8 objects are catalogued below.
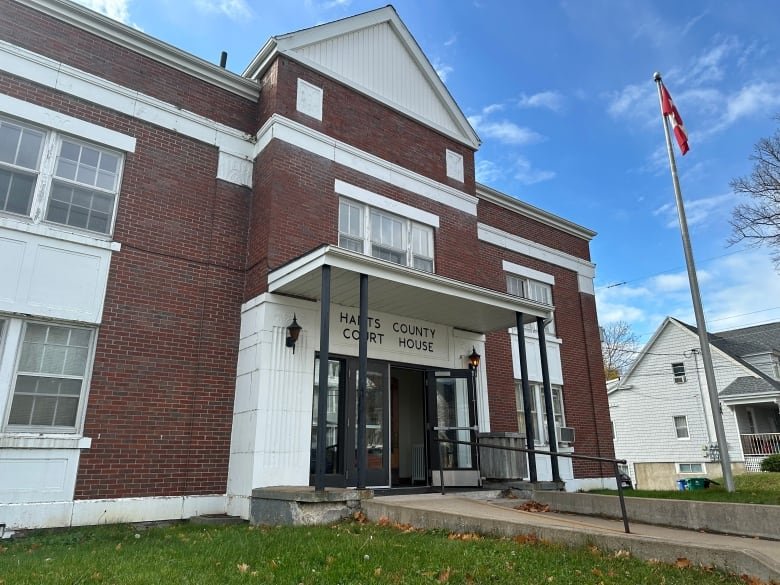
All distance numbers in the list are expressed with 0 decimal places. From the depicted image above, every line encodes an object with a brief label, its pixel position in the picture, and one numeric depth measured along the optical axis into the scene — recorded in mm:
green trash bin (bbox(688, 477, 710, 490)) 17734
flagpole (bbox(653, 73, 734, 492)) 11672
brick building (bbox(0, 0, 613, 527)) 8422
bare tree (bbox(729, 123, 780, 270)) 14047
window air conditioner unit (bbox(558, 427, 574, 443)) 15492
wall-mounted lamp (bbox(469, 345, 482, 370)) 12297
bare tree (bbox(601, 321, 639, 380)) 42094
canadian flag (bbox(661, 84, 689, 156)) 13641
